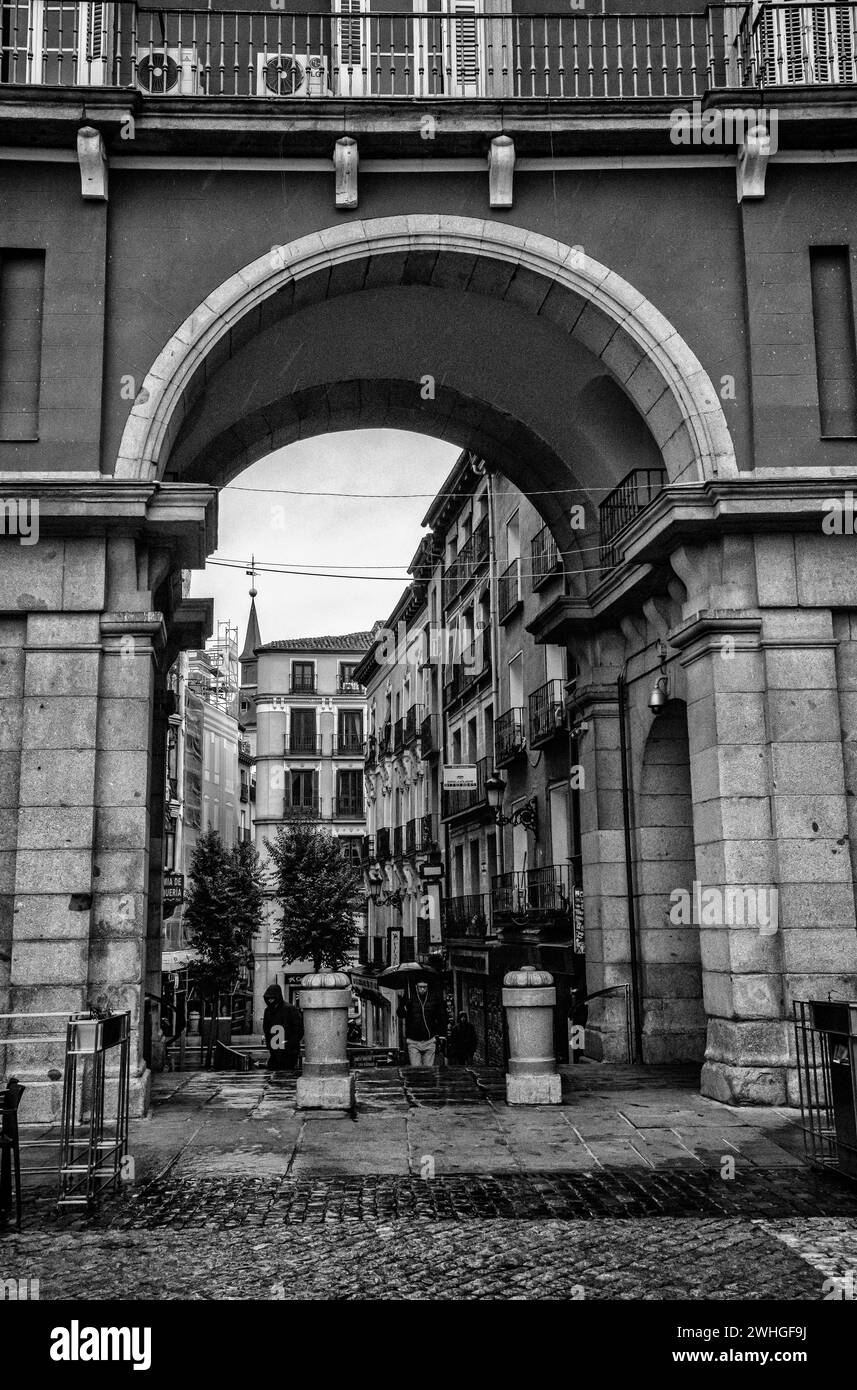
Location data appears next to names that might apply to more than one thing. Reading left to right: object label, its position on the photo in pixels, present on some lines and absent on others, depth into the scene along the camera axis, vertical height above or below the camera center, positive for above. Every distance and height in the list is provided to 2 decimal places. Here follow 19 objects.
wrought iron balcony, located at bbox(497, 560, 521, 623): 28.64 +7.44
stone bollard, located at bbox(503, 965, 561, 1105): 12.84 -1.12
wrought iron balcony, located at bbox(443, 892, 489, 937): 31.13 +0.27
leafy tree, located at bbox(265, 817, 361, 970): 42.44 +0.96
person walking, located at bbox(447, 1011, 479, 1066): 19.75 -1.73
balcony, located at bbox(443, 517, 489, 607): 33.41 +9.74
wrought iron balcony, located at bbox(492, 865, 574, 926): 23.00 +0.54
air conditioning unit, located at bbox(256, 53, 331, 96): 14.27 +9.24
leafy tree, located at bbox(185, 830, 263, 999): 40.78 +0.47
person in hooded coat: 17.61 -1.40
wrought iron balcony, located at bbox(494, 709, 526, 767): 27.47 +4.04
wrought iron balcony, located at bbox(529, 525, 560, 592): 23.97 +6.92
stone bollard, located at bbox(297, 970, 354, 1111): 12.56 -1.15
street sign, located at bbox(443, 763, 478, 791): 31.04 +3.54
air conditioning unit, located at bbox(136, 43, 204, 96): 14.23 +9.27
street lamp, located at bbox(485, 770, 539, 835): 25.75 +2.35
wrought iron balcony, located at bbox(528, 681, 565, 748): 23.56 +3.91
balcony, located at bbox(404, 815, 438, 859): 41.47 +3.00
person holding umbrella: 17.98 -1.40
